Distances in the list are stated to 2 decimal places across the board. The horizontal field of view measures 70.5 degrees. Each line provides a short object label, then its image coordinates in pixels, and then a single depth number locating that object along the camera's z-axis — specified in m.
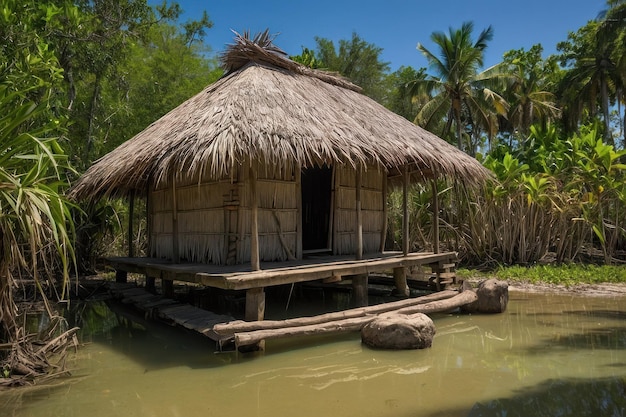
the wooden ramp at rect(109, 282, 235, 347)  5.65
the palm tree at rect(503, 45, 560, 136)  22.81
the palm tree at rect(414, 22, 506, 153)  17.80
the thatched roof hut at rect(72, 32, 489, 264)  6.20
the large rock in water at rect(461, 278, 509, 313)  7.80
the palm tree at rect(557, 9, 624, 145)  20.38
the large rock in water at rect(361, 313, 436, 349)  5.68
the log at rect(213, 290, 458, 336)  5.35
